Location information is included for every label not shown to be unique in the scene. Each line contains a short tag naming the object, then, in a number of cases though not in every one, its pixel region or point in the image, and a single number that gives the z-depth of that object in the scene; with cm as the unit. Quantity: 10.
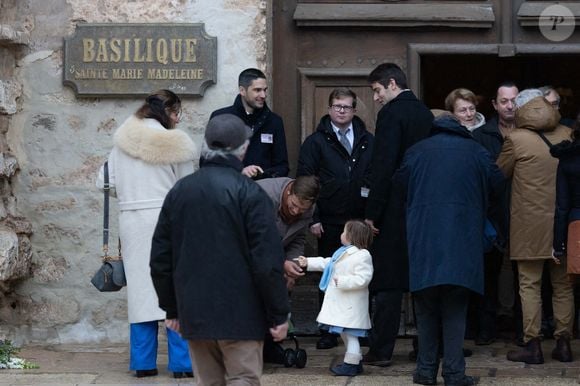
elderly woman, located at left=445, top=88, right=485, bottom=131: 1454
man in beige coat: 1349
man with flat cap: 928
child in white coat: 1275
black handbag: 1296
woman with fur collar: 1280
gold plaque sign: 1448
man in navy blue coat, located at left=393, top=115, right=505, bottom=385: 1193
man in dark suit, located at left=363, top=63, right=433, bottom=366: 1314
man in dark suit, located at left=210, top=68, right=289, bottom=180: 1400
